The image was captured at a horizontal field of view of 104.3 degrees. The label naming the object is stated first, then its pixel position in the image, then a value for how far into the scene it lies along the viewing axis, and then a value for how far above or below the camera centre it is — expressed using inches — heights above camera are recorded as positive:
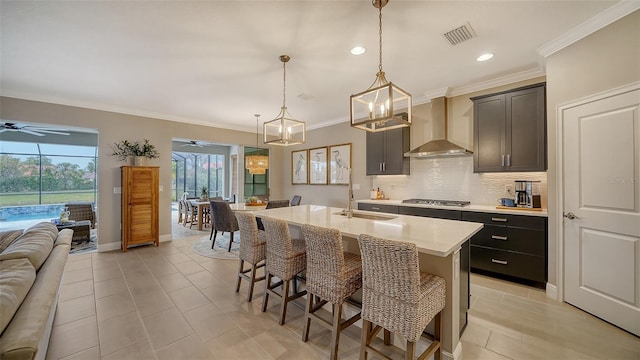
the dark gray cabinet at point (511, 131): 119.4 +25.6
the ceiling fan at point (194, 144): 314.0 +46.7
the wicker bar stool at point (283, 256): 87.7 -27.5
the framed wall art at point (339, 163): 218.5 +15.4
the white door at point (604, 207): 83.0 -9.7
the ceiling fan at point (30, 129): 200.3 +46.9
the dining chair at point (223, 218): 175.4 -26.8
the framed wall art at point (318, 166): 238.7 +14.5
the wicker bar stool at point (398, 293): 55.4 -27.0
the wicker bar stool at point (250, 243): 103.0 -26.6
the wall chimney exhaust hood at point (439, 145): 144.4 +21.3
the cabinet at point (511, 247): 113.6 -32.3
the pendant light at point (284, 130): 113.7 +26.1
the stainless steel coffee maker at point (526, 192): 126.9 -5.9
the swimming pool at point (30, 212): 279.3 -36.8
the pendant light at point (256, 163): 205.9 +14.5
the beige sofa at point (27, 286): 37.7 -23.0
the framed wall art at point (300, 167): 257.9 +14.6
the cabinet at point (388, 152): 172.2 +20.8
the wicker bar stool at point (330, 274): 70.6 -28.1
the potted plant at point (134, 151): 185.6 +22.5
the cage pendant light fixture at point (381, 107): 74.7 +23.7
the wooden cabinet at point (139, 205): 177.9 -18.1
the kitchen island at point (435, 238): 64.9 -15.5
